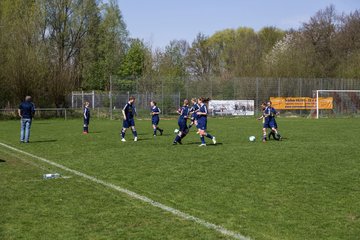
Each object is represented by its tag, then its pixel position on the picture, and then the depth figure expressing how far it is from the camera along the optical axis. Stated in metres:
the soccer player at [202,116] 16.89
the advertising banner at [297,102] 47.16
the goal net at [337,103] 46.69
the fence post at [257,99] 47.16
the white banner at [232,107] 45.56
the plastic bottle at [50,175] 10.28
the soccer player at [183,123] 18.14
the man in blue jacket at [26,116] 19.05
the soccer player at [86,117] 24.39
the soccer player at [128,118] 19.41
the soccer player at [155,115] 22.56
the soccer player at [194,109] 19.05
